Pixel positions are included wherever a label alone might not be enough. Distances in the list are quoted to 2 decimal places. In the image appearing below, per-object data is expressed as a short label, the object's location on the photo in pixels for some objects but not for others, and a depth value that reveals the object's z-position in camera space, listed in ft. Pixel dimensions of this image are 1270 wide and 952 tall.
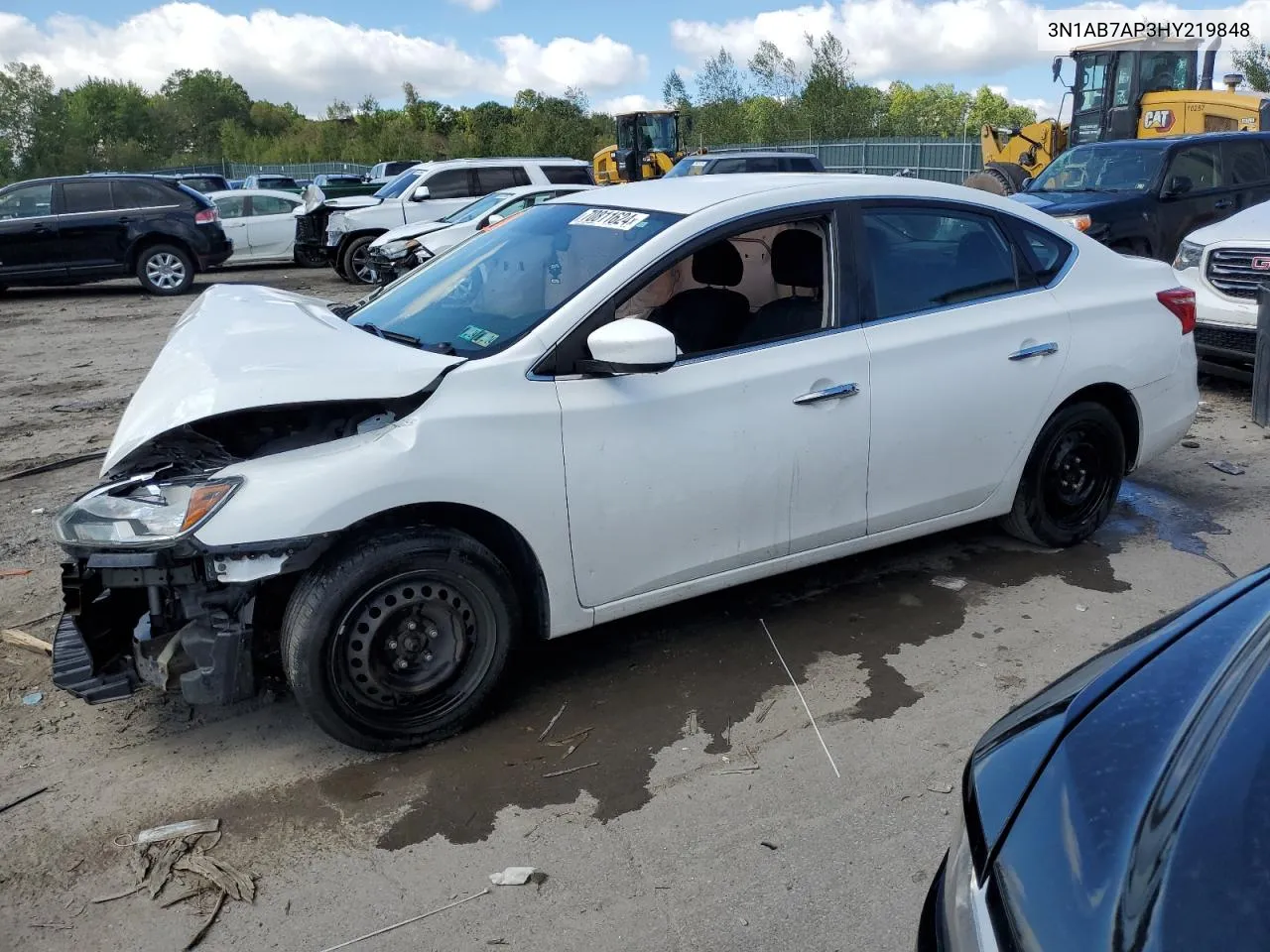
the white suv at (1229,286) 24.80
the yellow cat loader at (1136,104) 53.16
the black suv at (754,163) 59.21
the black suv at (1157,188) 34.50
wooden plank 13.65
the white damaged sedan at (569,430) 10.45
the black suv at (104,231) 49.29
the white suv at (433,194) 54.75
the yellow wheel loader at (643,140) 91.86
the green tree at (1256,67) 122.21
